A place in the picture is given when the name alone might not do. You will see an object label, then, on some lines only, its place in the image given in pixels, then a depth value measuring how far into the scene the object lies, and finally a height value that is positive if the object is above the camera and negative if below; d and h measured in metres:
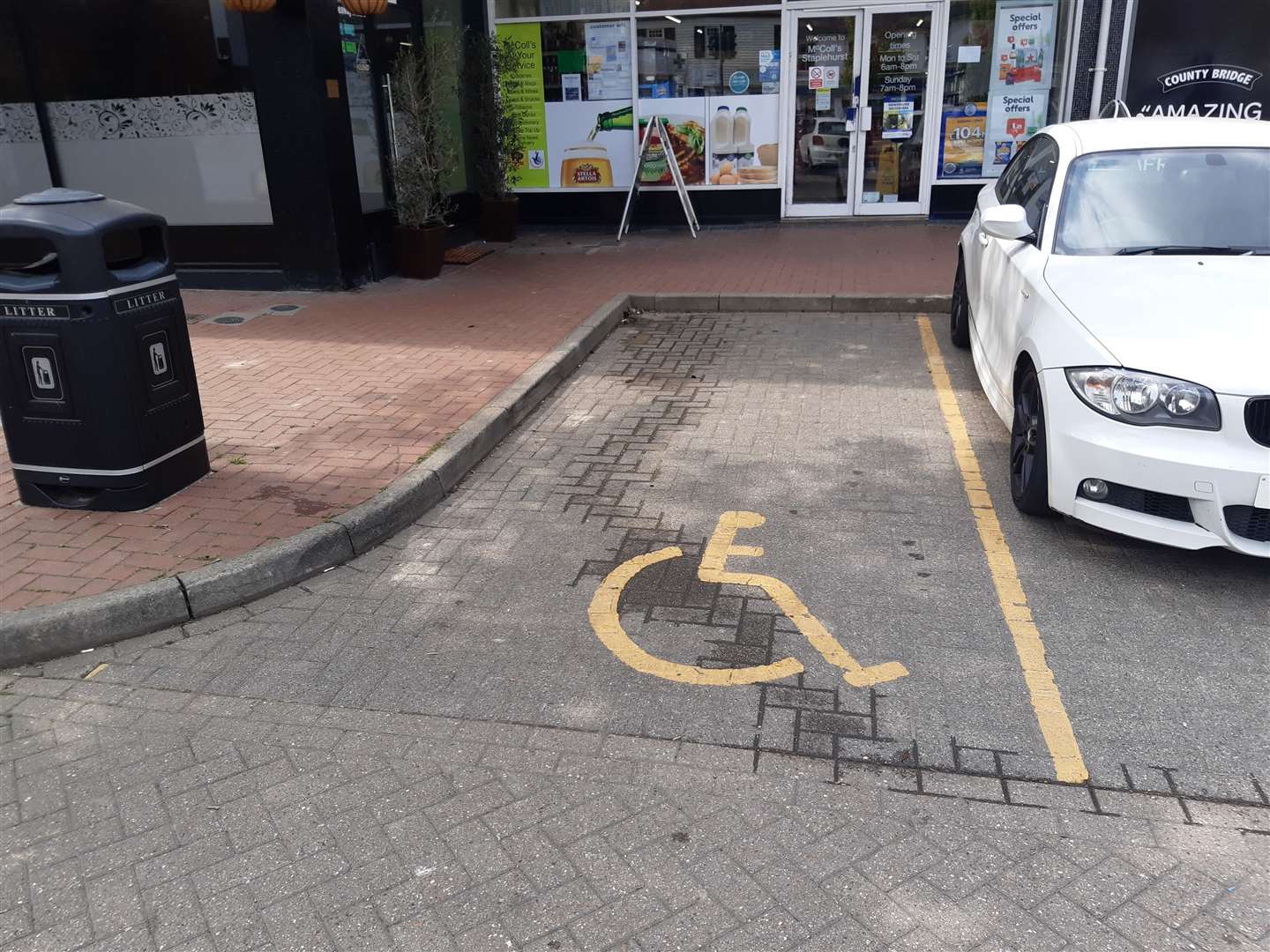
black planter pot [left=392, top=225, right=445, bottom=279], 10.87 -1.35
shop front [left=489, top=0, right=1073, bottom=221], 12.86 +0.14
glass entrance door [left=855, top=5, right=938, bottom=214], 12.93 -0.11
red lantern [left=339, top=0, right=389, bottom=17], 9.71 +1.06
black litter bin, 4.69 -1.06
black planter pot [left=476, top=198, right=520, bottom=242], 13.25 -1.29
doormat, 12.05 -1.60
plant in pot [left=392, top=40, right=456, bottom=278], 10.73 -0.45
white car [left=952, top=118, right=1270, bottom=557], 4.11 -1.01
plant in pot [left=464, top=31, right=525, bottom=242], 12.79 -0.21
